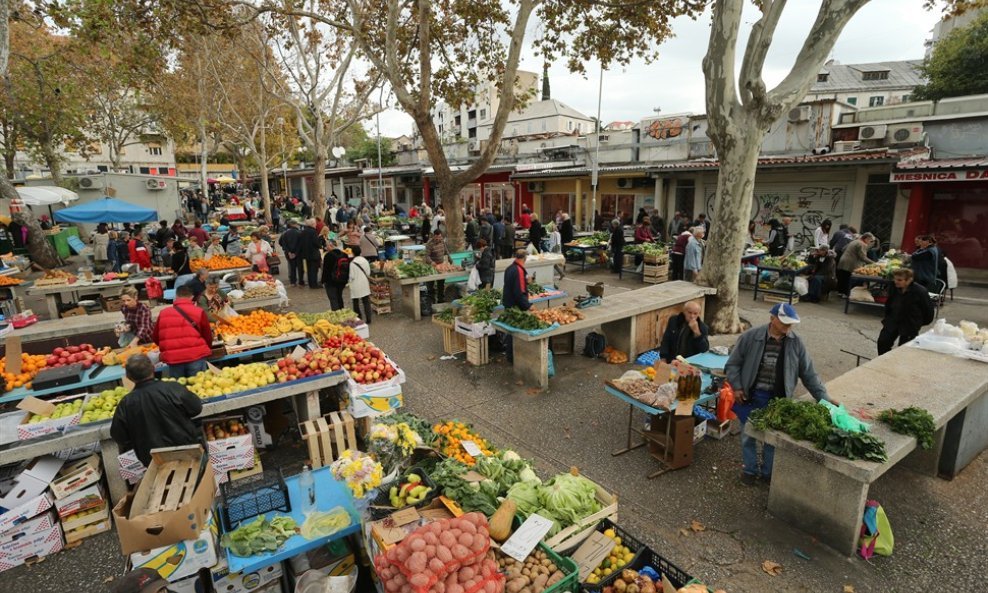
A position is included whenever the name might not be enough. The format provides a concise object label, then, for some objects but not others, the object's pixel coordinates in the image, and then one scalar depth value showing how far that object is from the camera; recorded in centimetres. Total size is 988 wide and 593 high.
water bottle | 375
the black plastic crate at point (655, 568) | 310
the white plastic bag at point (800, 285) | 1223
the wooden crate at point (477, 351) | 859
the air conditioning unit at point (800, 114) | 1772
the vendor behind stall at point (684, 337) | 623
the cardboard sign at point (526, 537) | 308
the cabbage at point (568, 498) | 347
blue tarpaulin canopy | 1355
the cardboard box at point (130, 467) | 498
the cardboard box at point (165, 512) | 321
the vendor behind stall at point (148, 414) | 433
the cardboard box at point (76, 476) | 454
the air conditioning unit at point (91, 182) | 2342
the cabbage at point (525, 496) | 349
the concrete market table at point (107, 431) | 459
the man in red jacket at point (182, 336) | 602
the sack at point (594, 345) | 897
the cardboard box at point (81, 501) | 455
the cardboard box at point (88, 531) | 462
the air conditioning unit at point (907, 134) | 1508
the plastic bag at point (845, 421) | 421
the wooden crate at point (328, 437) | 545
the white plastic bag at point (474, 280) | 1072
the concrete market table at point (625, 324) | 766
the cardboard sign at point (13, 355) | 620
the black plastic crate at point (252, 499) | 356
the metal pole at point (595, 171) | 1901
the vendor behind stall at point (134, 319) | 714
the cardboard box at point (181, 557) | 325
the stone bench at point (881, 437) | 412
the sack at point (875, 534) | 414
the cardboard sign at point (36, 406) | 489
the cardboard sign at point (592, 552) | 320
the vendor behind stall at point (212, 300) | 886
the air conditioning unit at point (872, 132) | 1580
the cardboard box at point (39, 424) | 475
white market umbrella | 1583
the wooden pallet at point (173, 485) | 344
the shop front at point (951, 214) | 1425
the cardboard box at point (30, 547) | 431
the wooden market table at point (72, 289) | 1147
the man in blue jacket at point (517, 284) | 804
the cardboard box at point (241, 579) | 339
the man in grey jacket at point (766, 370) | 488
